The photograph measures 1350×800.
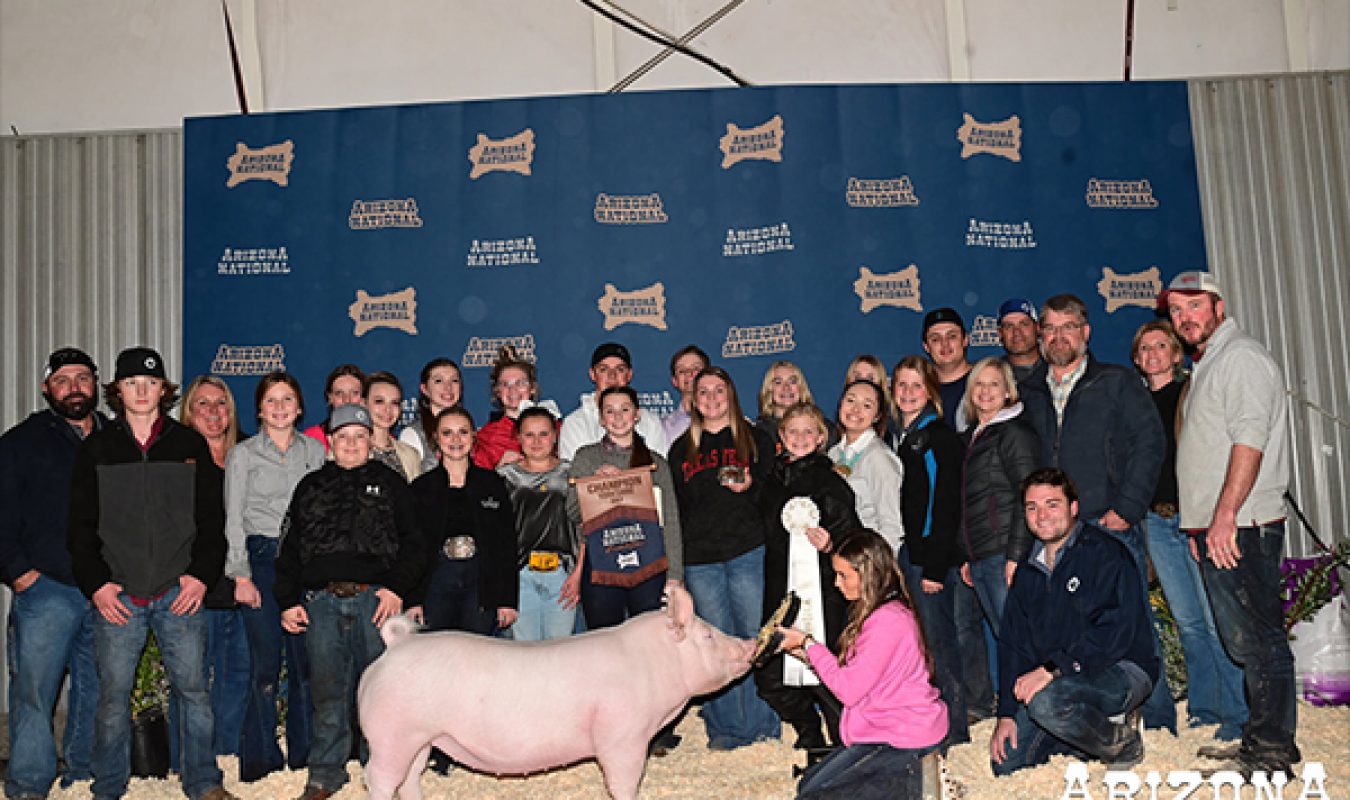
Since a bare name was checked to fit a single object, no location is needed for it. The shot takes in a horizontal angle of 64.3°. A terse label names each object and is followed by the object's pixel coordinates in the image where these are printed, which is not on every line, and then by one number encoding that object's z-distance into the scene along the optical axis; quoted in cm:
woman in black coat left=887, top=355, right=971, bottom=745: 464
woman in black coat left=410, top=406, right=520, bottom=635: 457
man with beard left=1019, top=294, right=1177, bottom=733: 455
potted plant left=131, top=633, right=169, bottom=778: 488
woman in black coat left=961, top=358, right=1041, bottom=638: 458
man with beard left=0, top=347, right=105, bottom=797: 440
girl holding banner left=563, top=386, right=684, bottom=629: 473
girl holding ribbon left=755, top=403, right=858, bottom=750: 439
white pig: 361
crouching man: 404
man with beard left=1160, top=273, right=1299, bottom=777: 411
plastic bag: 543
